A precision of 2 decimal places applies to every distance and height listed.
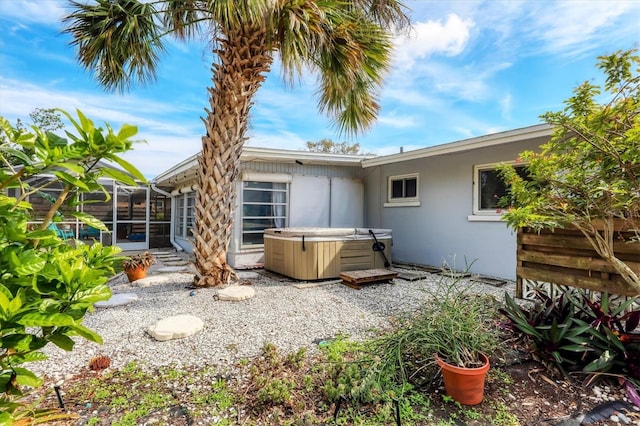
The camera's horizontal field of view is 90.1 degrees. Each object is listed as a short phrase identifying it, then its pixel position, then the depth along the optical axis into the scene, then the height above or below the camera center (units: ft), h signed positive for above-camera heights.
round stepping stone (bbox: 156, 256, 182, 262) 30.01 -4.08
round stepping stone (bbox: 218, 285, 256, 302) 15.81 -3.93
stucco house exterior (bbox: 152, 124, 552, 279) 21.61 +1.71
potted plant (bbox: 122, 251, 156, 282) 20.26 -3.35
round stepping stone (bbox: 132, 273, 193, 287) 19.74 -4.13
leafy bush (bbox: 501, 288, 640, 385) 8.55 -3.34
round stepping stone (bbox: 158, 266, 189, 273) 24.32 -4.17
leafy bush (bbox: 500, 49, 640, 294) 8.75 +1.72
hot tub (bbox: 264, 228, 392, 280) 20.38 -2.31
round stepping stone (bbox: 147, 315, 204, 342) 11.21 -4.12
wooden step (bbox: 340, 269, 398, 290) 18.95 -3.59
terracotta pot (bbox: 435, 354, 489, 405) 7.26 -3.79
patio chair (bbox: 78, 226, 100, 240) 34.50 -2.03
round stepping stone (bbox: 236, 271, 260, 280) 21.31 -4.07
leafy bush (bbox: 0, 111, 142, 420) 3.83 -0.62
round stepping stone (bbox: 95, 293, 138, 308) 14.99 -4.17
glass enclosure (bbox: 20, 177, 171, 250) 35.04 -0.35
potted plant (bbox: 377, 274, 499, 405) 7.42 -3.33
